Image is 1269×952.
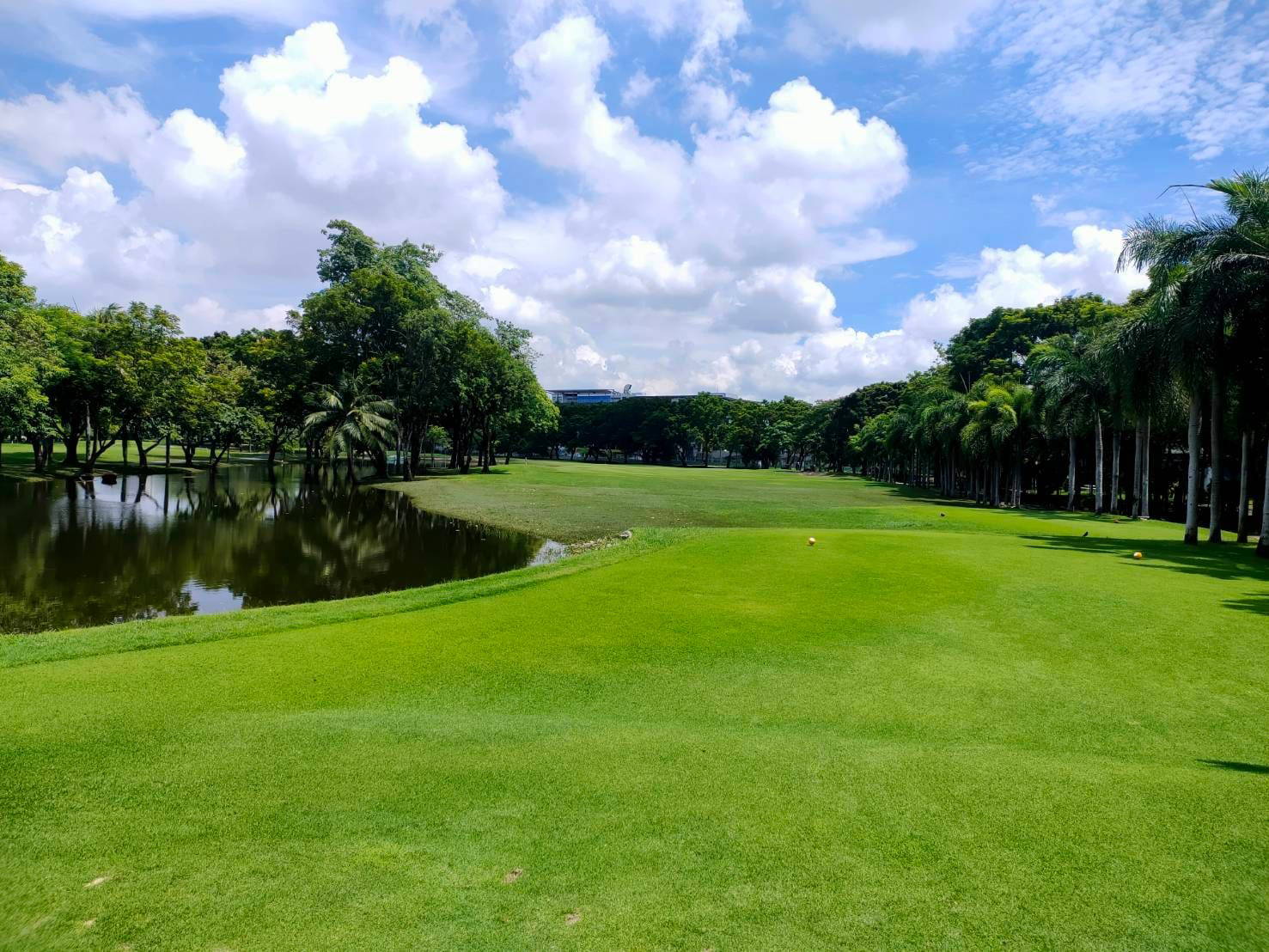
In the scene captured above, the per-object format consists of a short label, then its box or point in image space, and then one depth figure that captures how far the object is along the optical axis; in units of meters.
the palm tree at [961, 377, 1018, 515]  42.25
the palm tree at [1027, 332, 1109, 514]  35.31
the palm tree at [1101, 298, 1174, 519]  21.41
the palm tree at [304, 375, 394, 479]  47.38
